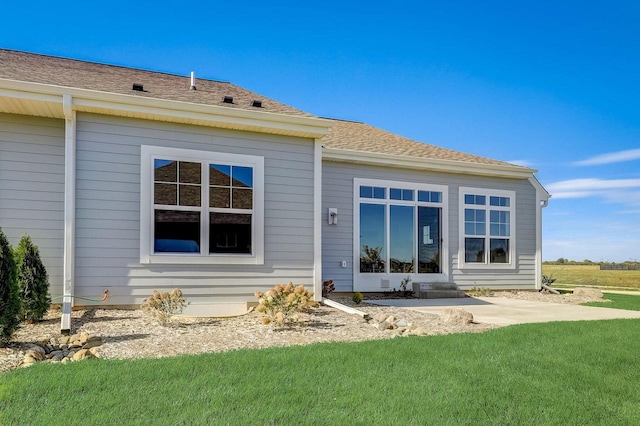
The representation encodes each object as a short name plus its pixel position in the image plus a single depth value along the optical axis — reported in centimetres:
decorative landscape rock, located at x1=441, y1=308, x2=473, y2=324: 639
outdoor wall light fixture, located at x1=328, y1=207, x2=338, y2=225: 964
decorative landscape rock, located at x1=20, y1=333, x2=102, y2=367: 407
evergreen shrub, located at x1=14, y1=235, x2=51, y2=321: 575
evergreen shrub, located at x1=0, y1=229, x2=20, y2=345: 438
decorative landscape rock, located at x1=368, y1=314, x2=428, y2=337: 564
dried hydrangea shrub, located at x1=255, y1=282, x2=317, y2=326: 595
